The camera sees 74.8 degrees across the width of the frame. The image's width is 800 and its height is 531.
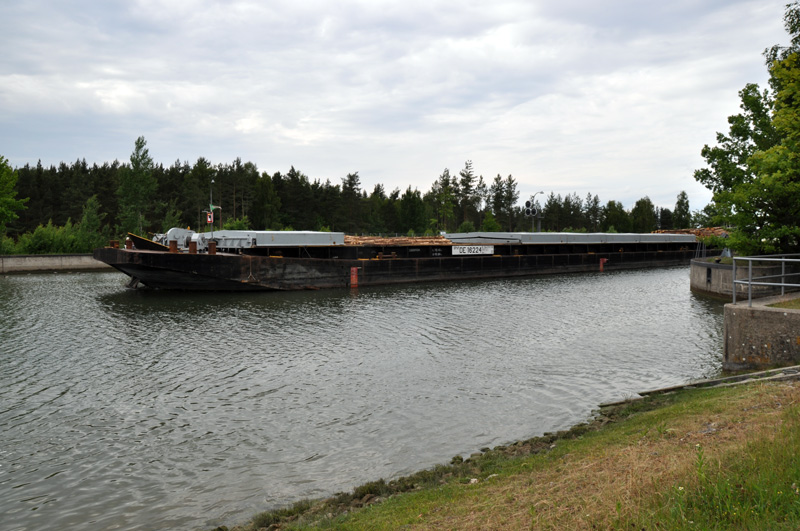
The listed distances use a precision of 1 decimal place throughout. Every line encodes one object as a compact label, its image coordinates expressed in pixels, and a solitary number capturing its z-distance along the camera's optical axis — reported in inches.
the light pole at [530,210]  2440.9
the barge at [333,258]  1498.5
